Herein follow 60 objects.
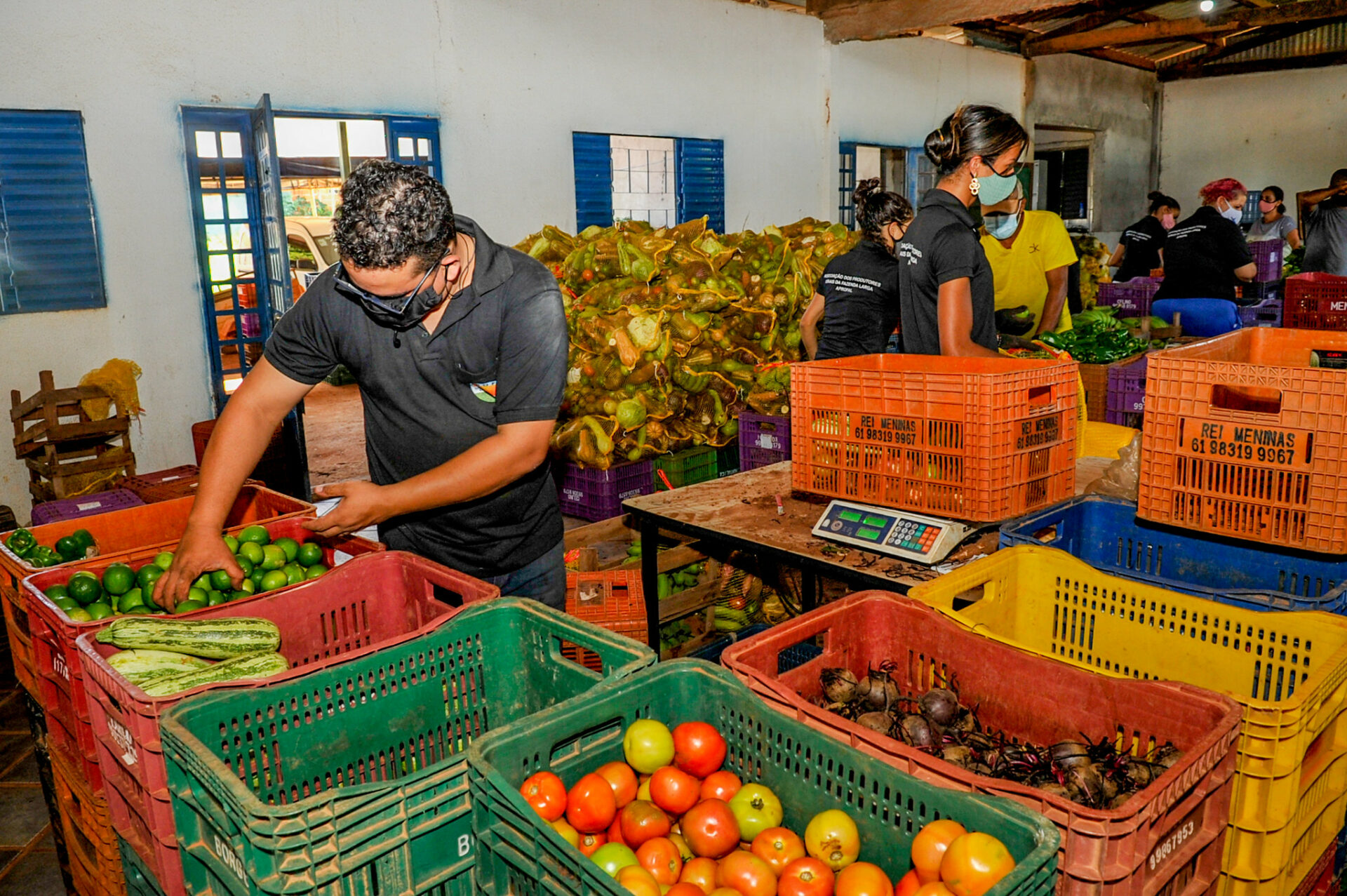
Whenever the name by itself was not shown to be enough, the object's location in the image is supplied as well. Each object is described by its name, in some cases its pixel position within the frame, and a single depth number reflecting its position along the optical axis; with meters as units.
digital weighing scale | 2.80
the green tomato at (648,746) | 1.65
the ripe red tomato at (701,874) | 1.51
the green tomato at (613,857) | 1.51
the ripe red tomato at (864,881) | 1.39
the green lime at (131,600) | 2.43
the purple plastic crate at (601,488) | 5.84
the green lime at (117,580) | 2.45
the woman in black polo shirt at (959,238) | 3.42
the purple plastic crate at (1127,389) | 6.31
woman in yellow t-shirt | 4.55
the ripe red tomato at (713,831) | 1.55
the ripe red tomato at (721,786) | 1.65
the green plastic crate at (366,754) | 1.36
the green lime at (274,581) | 2.50
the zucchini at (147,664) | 1.97
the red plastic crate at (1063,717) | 1.34
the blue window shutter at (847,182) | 12.78
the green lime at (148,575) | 2.49
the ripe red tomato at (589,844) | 1.61
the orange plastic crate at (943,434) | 2.85
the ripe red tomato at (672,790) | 1.62
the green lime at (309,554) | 2.69
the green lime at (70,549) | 2.82
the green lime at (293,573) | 2.56
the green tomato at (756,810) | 1.59
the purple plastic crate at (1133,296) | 9.52
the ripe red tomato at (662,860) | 1.51
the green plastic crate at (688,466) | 6.22
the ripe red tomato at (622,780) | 1.65
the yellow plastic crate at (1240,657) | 1.66
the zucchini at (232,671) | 1.94
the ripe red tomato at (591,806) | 1.59
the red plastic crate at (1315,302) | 6.64
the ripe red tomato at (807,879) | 1.43
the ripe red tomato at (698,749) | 1.67
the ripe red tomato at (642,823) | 1.60
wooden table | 2.85
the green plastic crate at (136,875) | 1.97
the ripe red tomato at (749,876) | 1.46
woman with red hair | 7.61
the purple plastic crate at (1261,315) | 9.23
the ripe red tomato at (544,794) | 1.55
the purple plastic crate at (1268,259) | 11.92
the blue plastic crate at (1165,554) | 2.54
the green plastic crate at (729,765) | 1.29
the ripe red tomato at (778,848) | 1.51
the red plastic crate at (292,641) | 1.75
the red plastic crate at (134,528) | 2.67
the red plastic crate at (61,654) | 2.15
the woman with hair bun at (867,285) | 4.62
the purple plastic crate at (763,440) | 5.50
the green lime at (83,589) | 2.38
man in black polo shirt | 2.22
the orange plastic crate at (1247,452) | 2.44
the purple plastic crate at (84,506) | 4.10
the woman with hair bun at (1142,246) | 10.01
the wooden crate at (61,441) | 6.10
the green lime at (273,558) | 2.61
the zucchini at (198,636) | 2.06
